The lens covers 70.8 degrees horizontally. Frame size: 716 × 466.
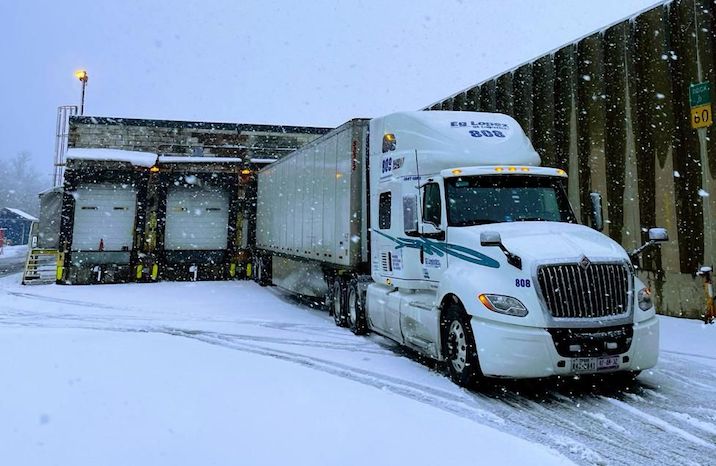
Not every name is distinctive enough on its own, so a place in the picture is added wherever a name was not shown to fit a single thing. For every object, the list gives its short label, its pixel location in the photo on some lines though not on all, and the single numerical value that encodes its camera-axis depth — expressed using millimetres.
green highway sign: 9750
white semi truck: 5430
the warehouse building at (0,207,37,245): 58256
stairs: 19516
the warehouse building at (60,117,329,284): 20859
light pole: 23391
